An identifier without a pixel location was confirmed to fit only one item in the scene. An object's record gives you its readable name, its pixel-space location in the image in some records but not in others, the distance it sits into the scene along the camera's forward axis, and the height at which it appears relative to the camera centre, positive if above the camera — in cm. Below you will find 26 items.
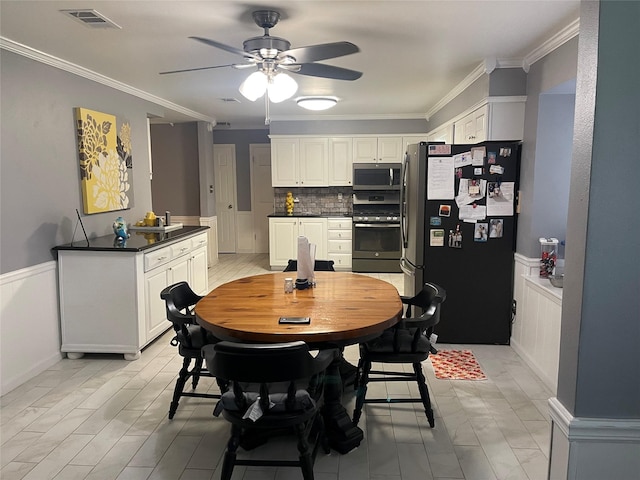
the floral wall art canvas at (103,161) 394 +23
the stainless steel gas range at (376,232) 675 -65
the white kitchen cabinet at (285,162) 710 +39
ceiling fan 249 +75
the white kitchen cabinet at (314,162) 707 +39
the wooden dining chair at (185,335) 258 -85
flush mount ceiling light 486 +91
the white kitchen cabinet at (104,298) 356 -88
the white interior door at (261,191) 843 -8
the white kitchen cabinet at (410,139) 693 +74
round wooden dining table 210 -65
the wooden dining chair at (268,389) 181 -90
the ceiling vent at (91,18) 266 +100
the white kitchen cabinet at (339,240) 695 -80
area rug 335 -136
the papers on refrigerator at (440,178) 379 +8
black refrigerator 374 -36
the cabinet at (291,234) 699 -72
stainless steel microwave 679 +17
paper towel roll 285 -46
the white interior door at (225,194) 851 -14
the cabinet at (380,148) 698 +60
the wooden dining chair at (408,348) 252 -89
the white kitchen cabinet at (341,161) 702 +40
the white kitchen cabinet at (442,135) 525 +68
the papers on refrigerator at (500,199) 374 -9
